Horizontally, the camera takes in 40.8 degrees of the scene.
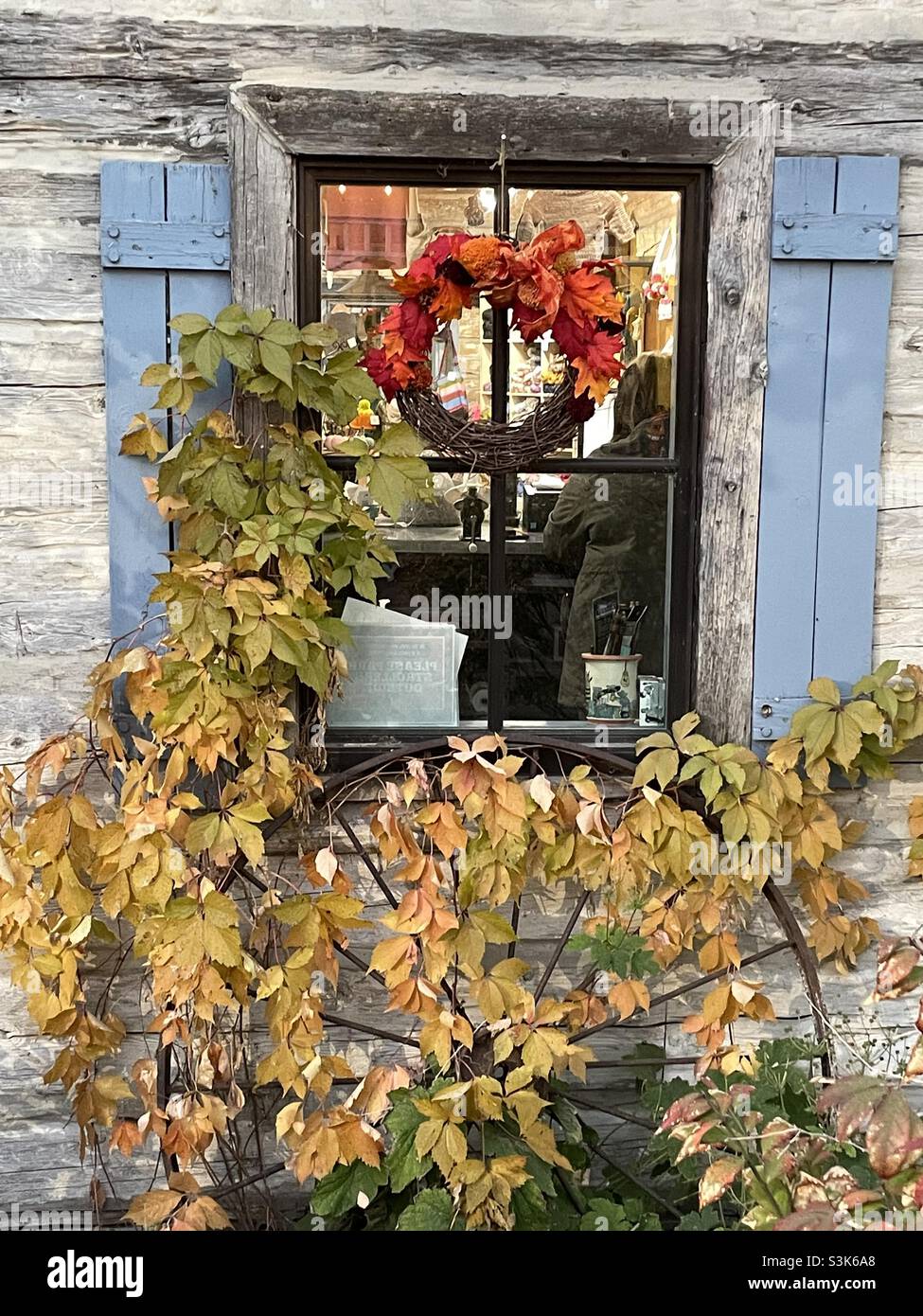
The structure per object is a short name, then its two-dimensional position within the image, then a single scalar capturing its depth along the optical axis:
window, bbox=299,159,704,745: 2.89
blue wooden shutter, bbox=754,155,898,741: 2.83
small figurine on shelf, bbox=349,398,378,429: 2.97
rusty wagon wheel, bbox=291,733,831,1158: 2.87
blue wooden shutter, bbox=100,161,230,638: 2.72
